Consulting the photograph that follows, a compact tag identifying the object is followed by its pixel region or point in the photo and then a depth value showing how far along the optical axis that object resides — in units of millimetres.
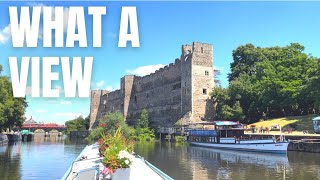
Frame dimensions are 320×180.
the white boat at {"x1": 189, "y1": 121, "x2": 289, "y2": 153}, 21519
